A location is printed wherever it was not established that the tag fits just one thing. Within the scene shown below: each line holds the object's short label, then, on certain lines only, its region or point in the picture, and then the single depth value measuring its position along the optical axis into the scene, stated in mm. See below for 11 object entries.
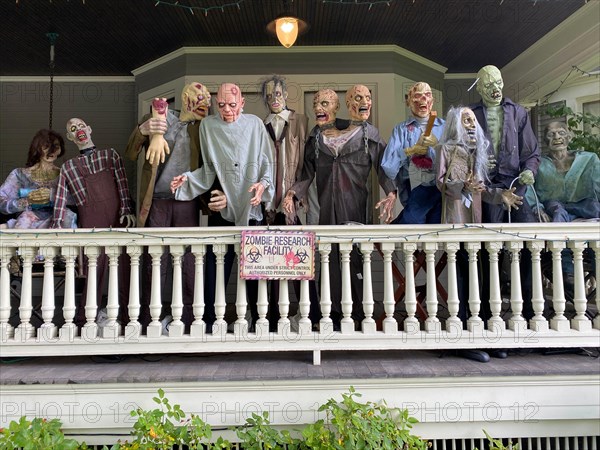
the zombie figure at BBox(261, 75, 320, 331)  2902
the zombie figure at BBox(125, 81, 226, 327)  2752
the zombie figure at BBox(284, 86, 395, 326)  2850
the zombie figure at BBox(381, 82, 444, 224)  2783
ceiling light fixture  3824
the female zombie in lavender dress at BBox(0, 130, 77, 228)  3086
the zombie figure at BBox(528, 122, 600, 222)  2961
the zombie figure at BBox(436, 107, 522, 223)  2533
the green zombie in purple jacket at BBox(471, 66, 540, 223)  2732
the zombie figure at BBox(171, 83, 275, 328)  2689
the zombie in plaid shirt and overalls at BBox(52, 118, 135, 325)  2875
